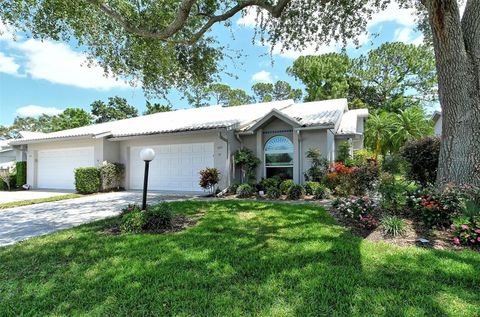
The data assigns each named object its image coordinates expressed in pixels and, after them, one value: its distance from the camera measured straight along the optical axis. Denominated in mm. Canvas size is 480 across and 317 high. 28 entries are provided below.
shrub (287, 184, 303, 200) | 10945
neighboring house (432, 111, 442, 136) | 24945
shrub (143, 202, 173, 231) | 6453
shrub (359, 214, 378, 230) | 6063
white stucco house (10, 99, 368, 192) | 12758
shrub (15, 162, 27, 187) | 18672
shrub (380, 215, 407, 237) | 5637
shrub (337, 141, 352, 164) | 13734
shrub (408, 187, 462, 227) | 5782
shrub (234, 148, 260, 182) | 12922
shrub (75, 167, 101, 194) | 14125
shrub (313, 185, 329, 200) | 10555
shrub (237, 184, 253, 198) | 11828
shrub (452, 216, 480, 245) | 4980
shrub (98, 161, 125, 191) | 14789
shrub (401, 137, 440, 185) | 9047
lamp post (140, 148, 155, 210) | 6805
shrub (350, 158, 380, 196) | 10570
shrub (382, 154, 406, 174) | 9873
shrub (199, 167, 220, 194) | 12542
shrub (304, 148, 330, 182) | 12050
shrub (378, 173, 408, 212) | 6852
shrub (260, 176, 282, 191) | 11975
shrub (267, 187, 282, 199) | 11380
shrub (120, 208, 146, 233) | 6316
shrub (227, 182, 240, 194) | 12570
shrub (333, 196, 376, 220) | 6516
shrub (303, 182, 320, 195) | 11148
